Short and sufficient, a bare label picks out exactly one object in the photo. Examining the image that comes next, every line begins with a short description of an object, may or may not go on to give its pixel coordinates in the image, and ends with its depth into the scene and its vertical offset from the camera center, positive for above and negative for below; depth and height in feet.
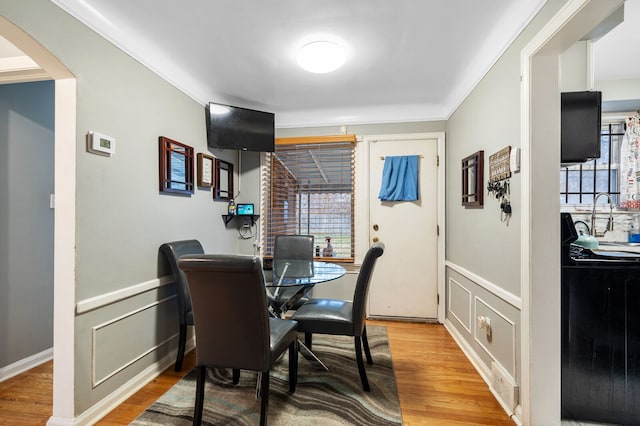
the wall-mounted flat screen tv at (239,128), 9.30 +2.98
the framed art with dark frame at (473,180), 7.19 +0.92
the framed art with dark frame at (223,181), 9.91 +1.18
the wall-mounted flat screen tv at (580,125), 5.43 +1.74
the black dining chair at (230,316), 4.40 -1.75
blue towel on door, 10.56 +1.30
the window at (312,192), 11.16 +0.84
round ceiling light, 6.48 +3.78
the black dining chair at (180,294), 6.97 -2.06
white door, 10.55 -1.15
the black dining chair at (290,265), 7.53 -1.58
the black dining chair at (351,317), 6.14 -2.41
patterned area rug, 5.36 -3.96
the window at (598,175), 9.64 +1.33
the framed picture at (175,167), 7.25 +1.28
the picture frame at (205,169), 8.87 +1.42
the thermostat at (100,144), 5.36 +1.37
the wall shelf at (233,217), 10.63 -0.17
